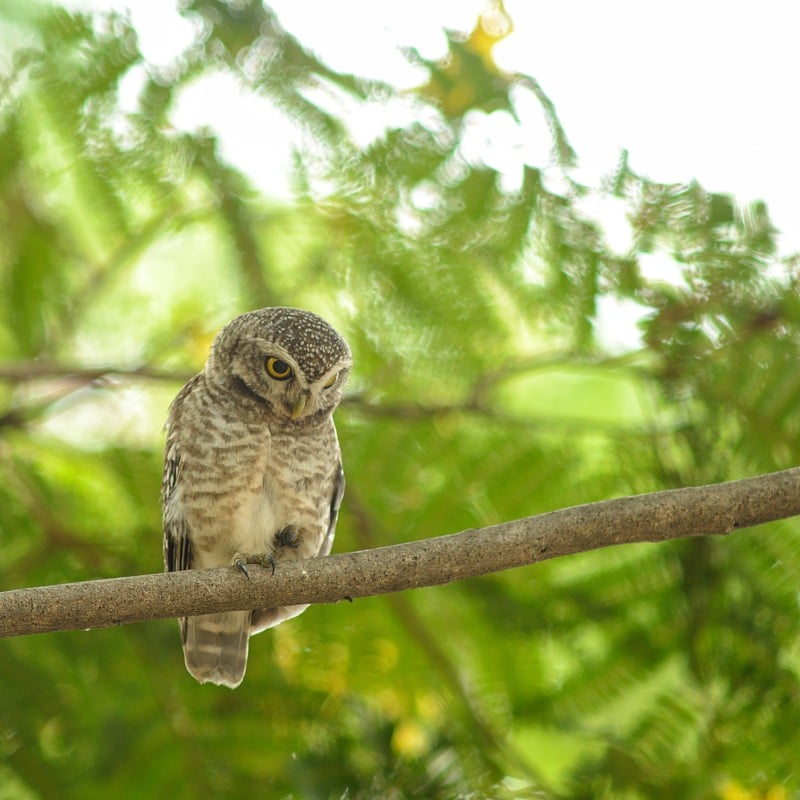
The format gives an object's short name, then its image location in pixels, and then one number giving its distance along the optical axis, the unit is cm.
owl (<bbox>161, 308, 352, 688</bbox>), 710
